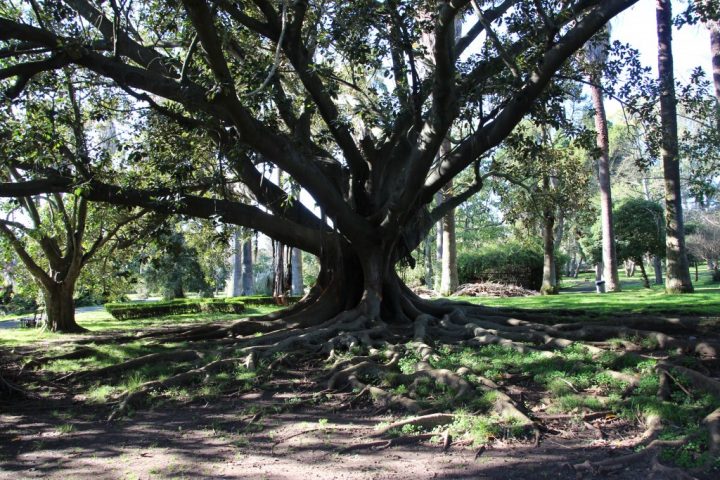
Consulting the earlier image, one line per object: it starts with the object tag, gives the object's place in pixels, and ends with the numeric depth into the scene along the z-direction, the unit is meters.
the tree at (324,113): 7.95
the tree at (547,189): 14.56
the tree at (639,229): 25.47
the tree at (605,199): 20.27
